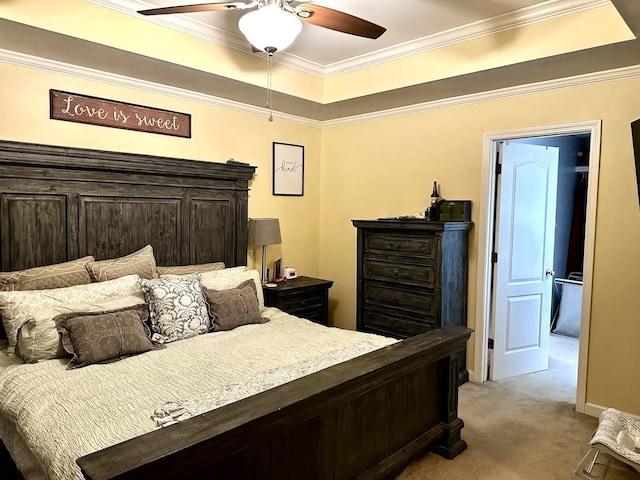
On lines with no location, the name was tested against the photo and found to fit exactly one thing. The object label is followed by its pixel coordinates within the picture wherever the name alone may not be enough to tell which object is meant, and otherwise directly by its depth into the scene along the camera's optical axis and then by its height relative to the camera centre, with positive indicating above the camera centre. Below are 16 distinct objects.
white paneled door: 3.74 -0.38
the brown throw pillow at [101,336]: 2.25 -0.68
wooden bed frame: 1.46 -0.70
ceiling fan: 2.09 +0.94
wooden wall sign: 3.03 +0.67
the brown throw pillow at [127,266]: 2.87 -0.40
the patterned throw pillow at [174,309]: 2.65 -0.62
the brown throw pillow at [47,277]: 2.60 -0.43
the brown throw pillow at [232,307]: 2.89 -0.65
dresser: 3.50 -0.52
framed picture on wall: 4.37 +0.41
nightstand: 3.91 -0.79
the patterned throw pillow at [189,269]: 3.27 -0.46
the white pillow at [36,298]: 2.34 -0.52
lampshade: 3.96 -0.20
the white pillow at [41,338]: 2.25 -0.67
